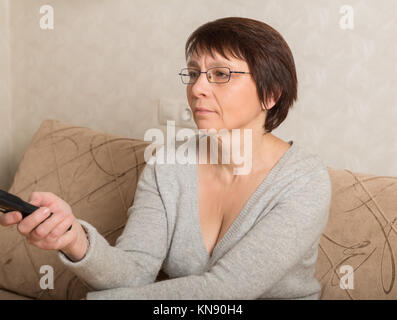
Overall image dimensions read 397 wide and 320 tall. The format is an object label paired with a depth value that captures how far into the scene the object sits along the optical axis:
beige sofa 1.22
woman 1.01
